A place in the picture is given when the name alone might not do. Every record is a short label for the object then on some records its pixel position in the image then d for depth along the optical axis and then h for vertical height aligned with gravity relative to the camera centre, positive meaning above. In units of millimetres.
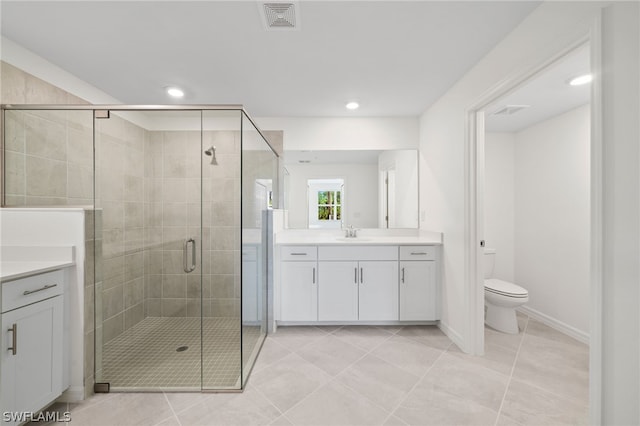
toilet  2480 -901
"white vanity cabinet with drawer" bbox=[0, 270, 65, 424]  1272 -699
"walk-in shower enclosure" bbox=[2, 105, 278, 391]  1758 -52
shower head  1881 +434
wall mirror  3084 +294
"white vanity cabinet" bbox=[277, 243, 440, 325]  2645 -725
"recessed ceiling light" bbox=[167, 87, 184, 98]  2385 +1137
